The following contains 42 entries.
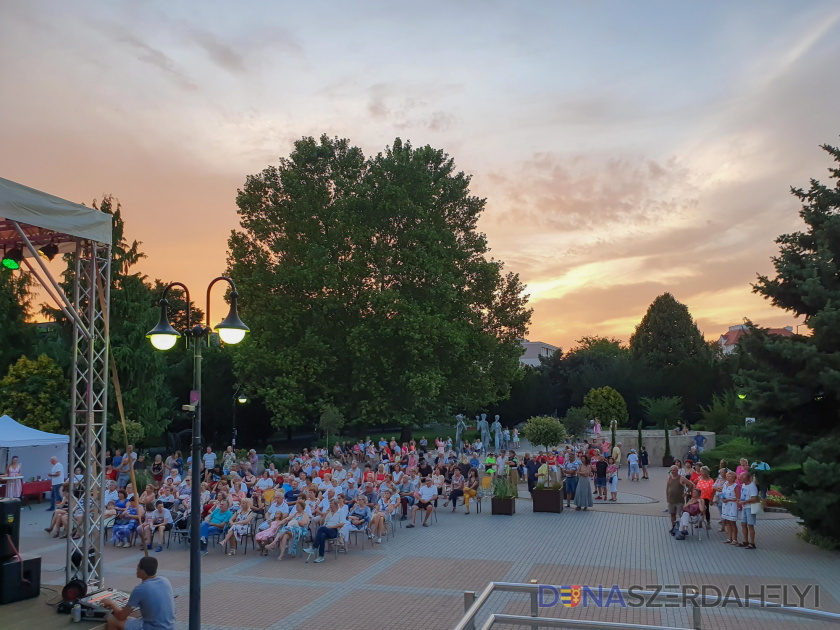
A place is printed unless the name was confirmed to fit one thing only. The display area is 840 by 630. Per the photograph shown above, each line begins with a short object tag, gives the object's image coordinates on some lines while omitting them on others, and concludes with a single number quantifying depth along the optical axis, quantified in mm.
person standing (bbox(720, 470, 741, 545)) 14418
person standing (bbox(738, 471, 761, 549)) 14000
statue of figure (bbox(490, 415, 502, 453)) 41572
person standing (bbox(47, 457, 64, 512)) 20562
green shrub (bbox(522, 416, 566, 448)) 30062
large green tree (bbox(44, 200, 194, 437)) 32125
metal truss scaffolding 10031
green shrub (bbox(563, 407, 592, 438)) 38156
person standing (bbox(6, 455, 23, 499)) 20297
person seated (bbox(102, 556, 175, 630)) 6918
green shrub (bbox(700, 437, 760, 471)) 23609
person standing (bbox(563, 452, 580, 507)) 20047
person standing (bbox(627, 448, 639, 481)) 27625
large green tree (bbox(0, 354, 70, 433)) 27750
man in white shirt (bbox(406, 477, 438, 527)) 18172
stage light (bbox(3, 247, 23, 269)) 10562
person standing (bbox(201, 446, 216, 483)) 25469
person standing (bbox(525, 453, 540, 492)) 20938
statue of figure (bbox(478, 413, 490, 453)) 42094
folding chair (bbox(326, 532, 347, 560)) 14540
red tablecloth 22312
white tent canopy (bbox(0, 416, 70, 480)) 21047
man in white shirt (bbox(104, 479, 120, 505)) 17359
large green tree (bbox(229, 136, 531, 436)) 33906
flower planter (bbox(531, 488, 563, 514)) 19266
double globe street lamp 8547
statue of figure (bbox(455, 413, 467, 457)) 38094
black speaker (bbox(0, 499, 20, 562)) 9742
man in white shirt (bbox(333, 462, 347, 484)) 19769
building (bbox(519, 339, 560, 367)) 130238
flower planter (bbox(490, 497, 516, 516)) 19156
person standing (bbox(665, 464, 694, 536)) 15656
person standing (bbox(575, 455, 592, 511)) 19516
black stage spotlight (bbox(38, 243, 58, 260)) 10797
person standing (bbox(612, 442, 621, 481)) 26808
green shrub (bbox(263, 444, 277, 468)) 32056
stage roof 9039
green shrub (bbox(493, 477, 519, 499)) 19250
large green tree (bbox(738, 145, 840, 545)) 12961
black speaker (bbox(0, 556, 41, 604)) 9633
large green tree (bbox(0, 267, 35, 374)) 35469
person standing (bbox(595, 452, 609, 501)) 21547
